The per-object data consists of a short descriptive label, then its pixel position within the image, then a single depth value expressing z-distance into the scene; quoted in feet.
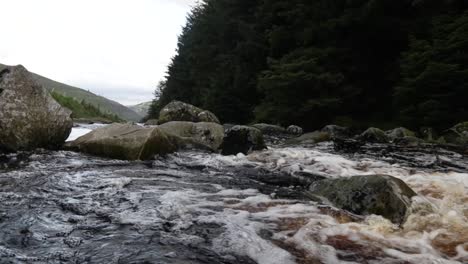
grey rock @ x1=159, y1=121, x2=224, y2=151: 31.07
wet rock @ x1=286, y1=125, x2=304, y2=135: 55.47
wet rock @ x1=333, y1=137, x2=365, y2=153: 31.88
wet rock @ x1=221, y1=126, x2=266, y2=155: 29.58
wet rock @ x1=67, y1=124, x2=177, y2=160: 24.12
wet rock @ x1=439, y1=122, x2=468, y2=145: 36.50
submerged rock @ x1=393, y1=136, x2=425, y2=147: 35.45
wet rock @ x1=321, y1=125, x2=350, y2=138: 46.38
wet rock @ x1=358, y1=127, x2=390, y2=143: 39.27
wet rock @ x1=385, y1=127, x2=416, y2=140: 41.47
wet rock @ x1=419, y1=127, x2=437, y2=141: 39.68
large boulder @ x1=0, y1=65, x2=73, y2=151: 24.32
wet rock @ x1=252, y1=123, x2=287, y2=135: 53.67
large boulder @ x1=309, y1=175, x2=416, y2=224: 13.51
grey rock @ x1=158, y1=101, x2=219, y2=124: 54.19
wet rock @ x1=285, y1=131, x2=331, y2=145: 37.01
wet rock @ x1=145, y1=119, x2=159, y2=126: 77.66
